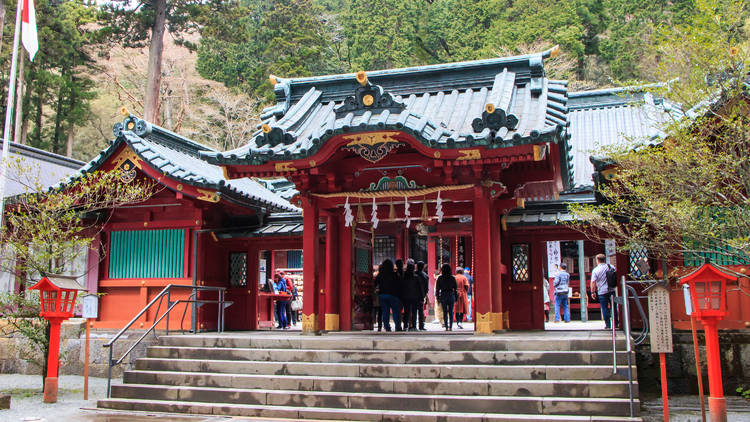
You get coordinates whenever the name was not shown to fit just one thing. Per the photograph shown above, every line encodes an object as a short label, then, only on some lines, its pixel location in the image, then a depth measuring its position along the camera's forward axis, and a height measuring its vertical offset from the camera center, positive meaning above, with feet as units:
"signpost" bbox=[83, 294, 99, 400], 37.11 +0.02
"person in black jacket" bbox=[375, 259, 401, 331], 42.83 +0.89
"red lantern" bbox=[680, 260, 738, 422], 25.12 -0.15
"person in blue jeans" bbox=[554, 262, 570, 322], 61.31 +0.84
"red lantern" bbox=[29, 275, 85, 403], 33.22 -0.02
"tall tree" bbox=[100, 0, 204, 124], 89.40 +40.69
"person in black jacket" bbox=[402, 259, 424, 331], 43.91 +1.03
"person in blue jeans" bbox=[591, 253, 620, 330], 41.52 +1.02
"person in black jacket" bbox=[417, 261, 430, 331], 45.91 +1.15
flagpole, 45.49 +14.81
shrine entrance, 34.27 +8.09
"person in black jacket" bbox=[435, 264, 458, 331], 44.42 +0.95
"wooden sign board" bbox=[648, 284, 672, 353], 25.90 -0.69
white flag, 50.47 +21.99
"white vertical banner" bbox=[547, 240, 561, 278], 72.64 +4.99
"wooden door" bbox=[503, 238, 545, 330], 44.65 +1.23
